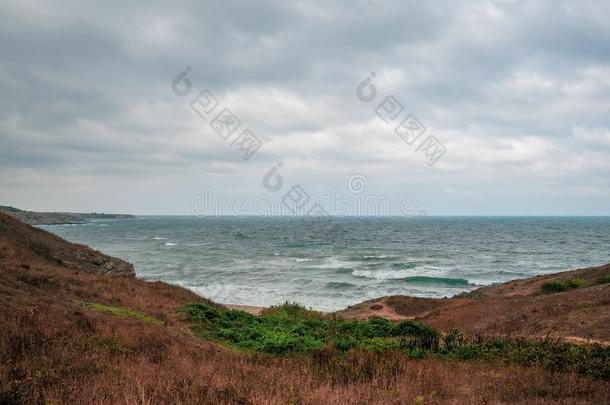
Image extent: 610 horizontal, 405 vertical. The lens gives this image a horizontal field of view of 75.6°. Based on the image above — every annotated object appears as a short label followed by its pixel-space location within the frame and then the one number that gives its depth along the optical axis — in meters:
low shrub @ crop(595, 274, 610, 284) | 25.69
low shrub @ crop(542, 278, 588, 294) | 26.53
